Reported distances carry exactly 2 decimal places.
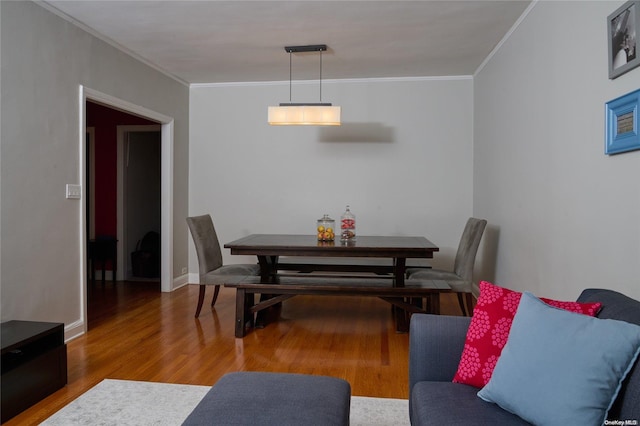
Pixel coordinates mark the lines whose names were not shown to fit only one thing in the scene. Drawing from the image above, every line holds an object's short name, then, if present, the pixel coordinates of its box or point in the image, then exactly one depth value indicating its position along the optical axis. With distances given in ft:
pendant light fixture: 12.66
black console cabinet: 7.25
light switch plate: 11.26
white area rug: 7.08
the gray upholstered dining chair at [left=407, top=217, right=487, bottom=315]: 12.31
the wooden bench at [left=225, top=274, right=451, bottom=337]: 11.41
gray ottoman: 4.51
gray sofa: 4.08
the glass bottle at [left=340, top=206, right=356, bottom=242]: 13.24
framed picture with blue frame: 6.16
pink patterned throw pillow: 5.18
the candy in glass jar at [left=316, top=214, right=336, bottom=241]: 12.96
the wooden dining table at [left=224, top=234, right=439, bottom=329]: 11.51
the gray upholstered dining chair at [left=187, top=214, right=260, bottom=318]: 13.06
